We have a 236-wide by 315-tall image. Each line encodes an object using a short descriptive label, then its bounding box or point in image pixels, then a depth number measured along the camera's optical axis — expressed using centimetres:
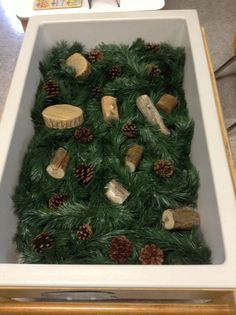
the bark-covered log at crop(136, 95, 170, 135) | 78
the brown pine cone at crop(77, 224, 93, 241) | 62
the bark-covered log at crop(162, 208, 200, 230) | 63
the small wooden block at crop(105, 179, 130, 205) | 67
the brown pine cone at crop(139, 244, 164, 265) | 58
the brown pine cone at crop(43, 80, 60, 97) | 85
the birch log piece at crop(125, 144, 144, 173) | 72
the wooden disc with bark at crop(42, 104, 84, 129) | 77
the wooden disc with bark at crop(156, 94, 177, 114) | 82
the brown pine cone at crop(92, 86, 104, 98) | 87
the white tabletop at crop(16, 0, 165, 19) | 110
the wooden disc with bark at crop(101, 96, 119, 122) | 80
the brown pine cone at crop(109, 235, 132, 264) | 59
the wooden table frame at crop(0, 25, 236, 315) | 54
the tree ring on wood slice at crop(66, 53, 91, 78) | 88
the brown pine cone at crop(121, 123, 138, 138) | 77
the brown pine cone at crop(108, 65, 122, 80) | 89
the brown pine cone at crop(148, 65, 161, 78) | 88
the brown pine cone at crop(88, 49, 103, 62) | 93
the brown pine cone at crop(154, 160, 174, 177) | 70
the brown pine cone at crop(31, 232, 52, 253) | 61
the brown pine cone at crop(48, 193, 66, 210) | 67
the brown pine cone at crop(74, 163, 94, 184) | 69
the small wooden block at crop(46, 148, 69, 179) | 71
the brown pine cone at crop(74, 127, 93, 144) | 77
